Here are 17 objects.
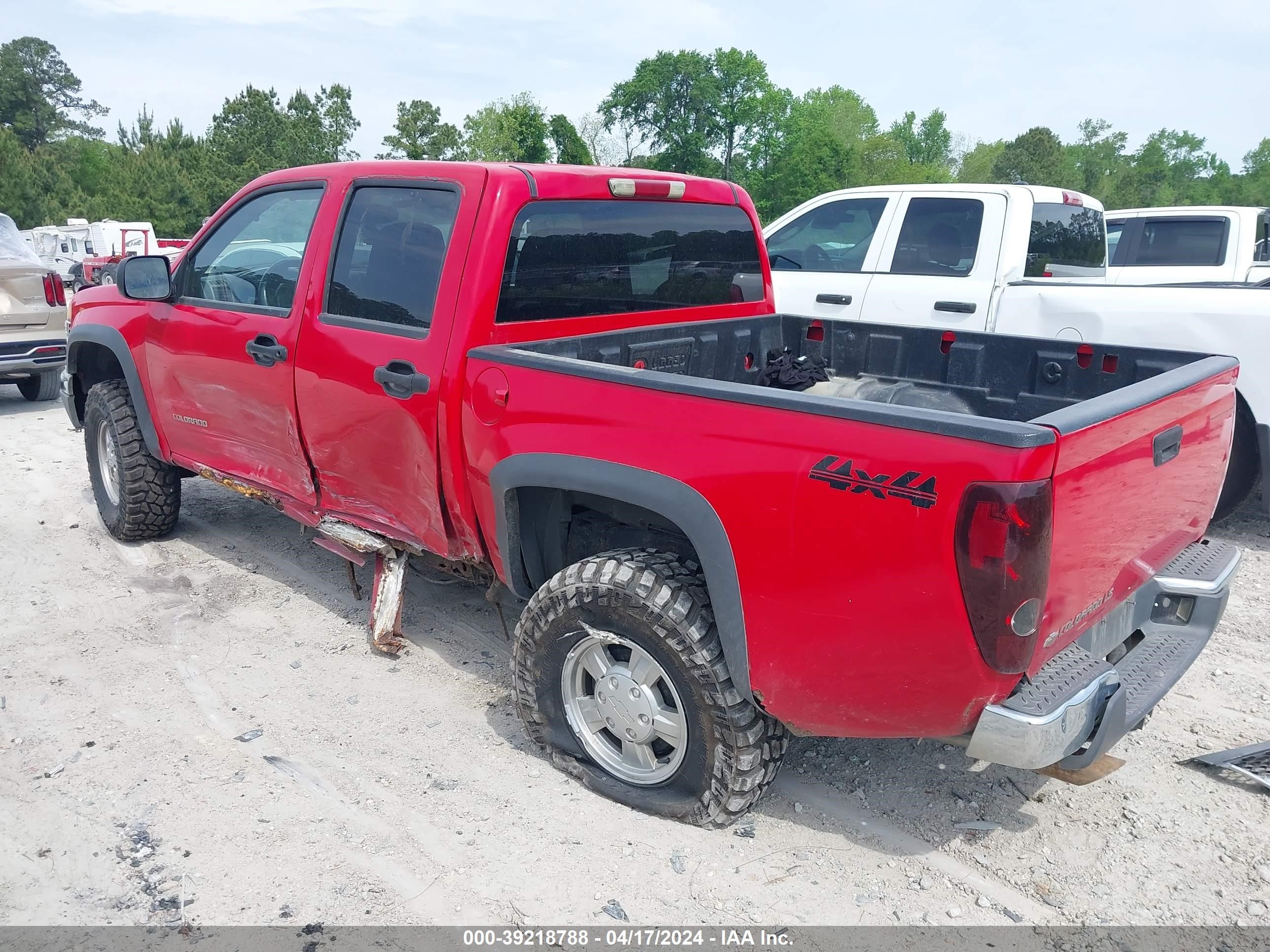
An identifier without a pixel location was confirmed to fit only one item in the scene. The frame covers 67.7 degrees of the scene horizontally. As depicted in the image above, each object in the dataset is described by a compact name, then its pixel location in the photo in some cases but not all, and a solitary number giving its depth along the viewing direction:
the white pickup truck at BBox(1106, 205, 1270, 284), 9.30
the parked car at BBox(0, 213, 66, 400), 8.97
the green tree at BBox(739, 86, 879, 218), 55.16
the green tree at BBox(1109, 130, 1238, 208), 58.06
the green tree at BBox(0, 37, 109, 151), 73.19
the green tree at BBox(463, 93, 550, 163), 56.75
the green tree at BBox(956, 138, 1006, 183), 69.81
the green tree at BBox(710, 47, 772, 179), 74.88
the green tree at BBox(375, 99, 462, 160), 62.94
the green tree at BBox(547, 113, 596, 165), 63.19
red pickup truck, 2.24
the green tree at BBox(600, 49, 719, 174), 73.69
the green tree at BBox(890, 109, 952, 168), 83.25
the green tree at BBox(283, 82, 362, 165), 56.06
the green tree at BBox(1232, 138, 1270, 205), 66.38
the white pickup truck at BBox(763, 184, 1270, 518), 5.19
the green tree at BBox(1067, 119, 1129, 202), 70.97
